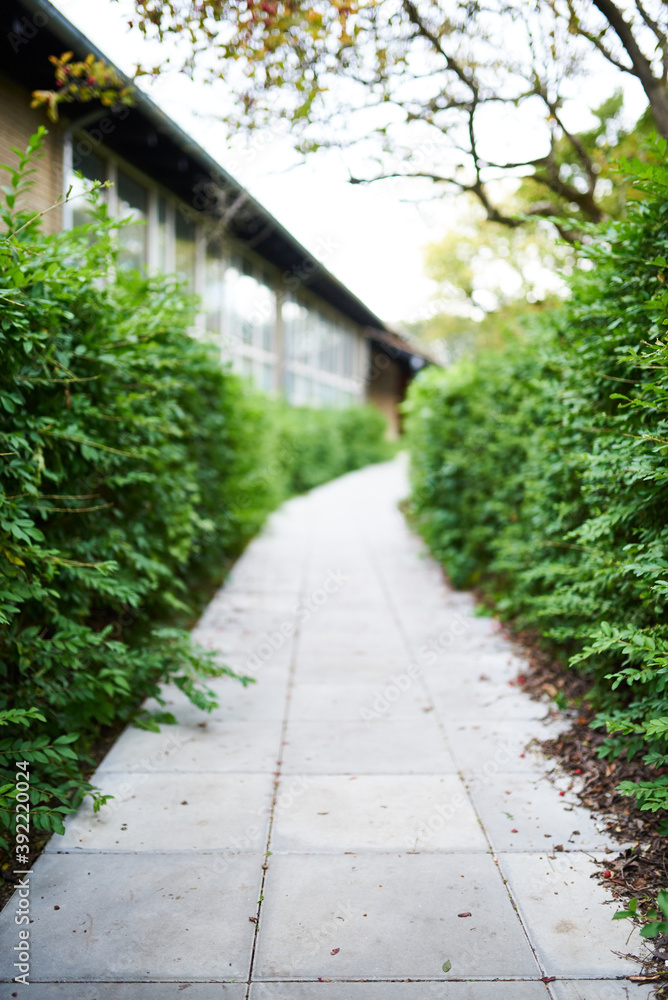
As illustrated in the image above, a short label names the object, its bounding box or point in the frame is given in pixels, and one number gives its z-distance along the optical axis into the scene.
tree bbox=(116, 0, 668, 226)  4.81
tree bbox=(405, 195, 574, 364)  18.62
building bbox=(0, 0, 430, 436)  6.43
